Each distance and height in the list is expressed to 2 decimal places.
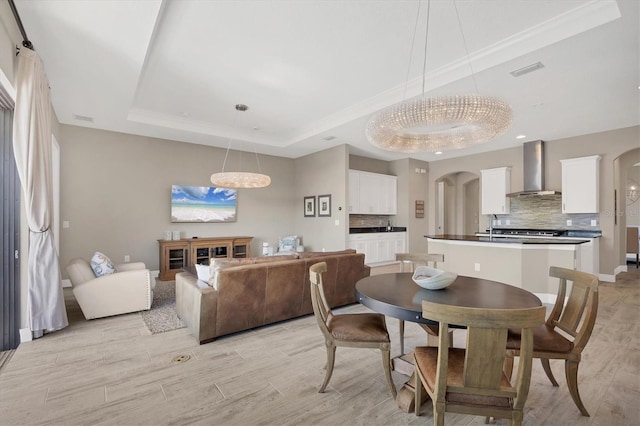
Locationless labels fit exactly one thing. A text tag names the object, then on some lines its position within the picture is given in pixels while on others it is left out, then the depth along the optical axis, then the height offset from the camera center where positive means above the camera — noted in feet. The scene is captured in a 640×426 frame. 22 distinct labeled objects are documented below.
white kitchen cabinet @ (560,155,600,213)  18.11 +1.65
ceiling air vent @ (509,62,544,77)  10.41 +5.10
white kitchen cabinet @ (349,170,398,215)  23.21 +1.50
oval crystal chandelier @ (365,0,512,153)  7.60 +2.57
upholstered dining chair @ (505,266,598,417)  6.01 -2.68
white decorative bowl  6.73 -1.58
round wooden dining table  5.71 -1.84
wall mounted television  20.38 +0.57
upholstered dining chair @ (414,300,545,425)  4.24 -2.31
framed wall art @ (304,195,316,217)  24.18 +0.44
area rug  11.00 -4.22
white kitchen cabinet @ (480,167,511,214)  22.07 +1.63
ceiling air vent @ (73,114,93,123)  15.81 +5.09
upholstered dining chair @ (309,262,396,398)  6.69 -2.80
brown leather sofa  9.66 -2.92
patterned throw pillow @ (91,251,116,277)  12.06 -2.23
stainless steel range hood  20.30 +2.88
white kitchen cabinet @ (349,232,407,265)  22.59 -2.65
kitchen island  13.82 -2.39
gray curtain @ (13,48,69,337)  9.00 +0.81
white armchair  11.46 -3.13
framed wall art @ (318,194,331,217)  22.64 +0.48
